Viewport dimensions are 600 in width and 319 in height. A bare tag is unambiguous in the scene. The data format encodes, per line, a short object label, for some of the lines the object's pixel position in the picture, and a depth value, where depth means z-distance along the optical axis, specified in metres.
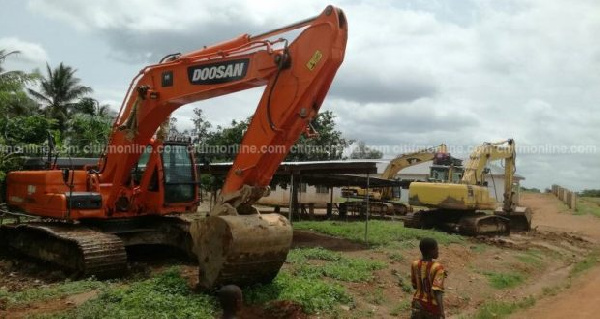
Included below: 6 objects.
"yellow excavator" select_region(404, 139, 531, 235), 18.69
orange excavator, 6.85
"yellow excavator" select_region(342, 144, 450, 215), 24.38
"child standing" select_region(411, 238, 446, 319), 5.27
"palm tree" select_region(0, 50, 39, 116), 17.77
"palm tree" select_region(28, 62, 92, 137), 40.00
